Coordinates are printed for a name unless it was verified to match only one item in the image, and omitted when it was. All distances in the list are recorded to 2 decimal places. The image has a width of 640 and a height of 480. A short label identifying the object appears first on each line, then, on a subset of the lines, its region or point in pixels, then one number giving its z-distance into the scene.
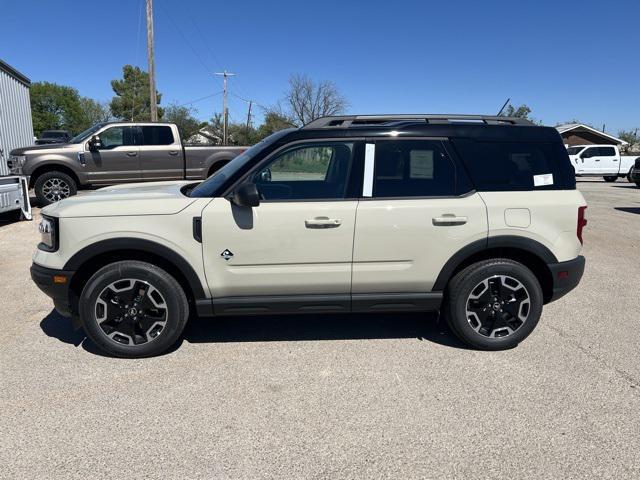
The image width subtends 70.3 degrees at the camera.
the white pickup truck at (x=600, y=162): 25.05
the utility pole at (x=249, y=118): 59.82
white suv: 3.42
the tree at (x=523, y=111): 53.69
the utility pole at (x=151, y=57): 19.39
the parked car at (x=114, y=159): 9.97
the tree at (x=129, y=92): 64.56
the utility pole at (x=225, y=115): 49.14
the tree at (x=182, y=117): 55.38
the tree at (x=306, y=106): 45.34
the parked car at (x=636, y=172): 20.16
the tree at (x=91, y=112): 76.62
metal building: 14.85
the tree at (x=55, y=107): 73.06
